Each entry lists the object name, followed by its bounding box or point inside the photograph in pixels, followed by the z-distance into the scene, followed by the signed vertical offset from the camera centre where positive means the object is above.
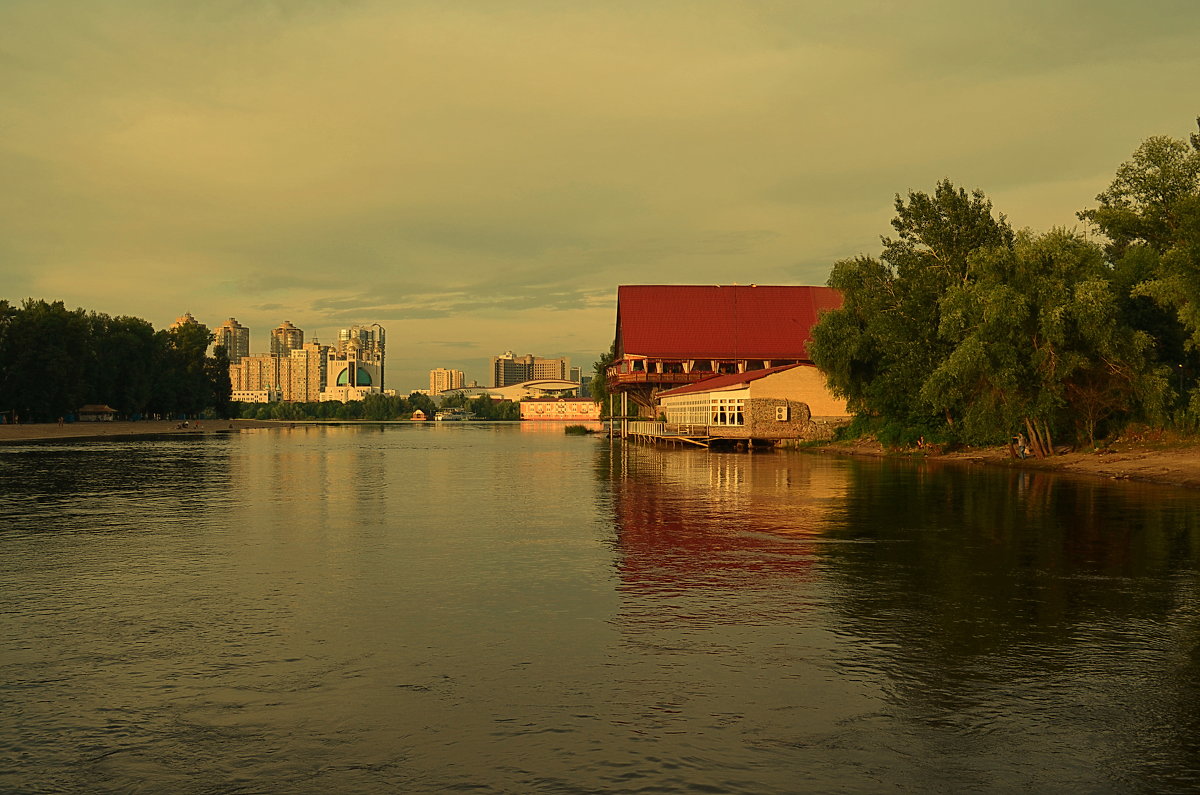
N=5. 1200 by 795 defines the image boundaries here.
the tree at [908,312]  53.81 +5.85
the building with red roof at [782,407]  64.69 +0.37
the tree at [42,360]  104.94 +6.49
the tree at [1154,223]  43.50 +8.54
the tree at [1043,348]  41.84 +2.74
